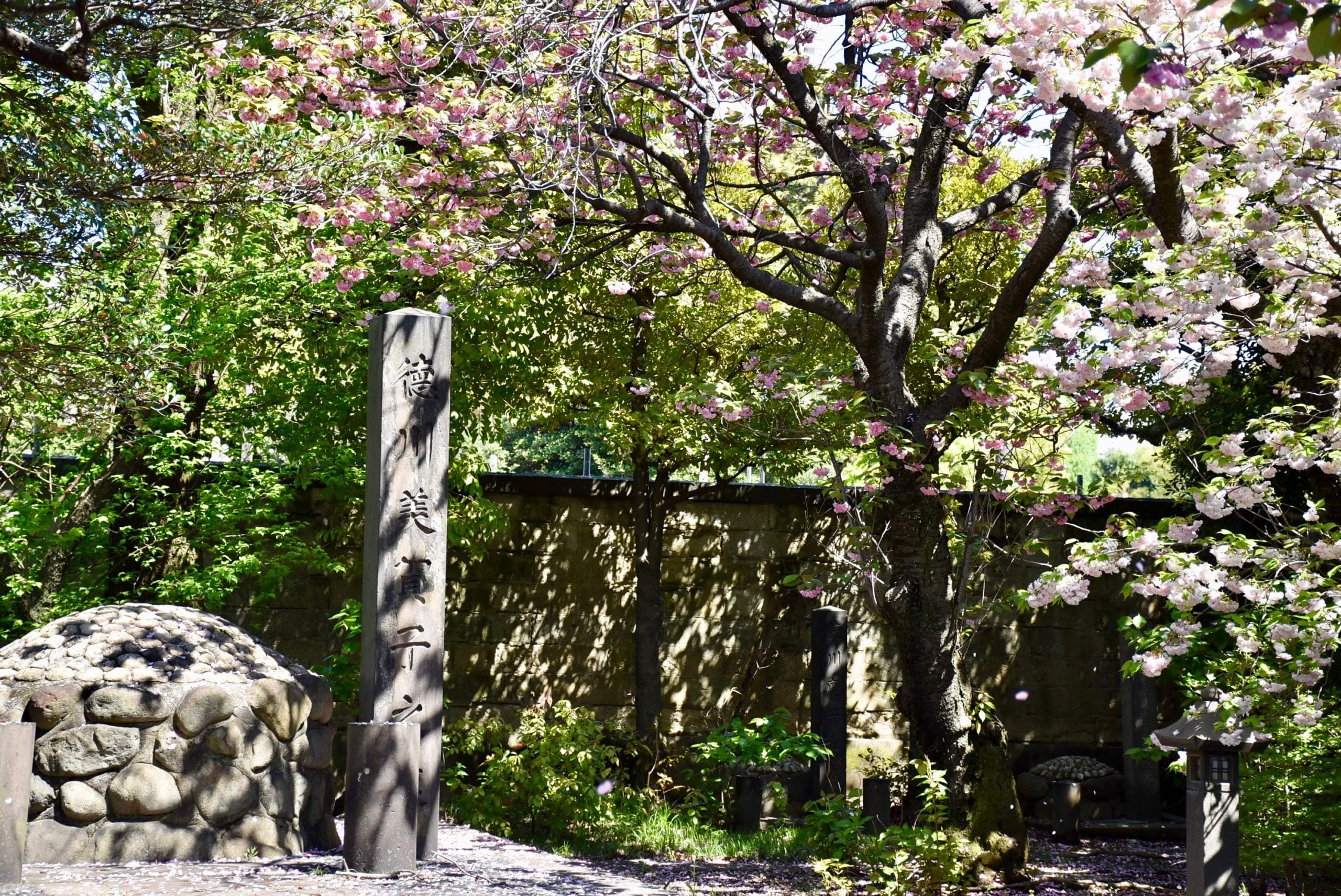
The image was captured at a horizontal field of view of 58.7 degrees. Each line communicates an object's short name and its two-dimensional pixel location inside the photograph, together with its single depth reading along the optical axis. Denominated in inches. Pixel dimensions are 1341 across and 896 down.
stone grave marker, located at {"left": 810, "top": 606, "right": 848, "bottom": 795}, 374.3
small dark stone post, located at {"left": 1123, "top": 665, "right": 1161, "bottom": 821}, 417.7
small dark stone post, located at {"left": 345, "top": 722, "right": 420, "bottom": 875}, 244.1
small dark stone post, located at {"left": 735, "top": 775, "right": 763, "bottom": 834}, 350.9
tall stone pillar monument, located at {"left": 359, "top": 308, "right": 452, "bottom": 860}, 255.0
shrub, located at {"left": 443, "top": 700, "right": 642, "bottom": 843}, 340.5
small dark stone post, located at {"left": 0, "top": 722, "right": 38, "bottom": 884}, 230.2
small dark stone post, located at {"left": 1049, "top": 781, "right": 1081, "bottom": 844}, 387.5
